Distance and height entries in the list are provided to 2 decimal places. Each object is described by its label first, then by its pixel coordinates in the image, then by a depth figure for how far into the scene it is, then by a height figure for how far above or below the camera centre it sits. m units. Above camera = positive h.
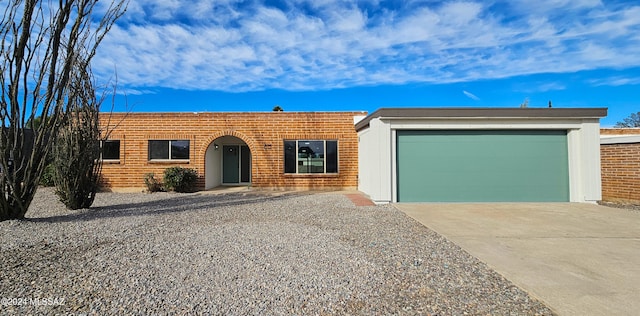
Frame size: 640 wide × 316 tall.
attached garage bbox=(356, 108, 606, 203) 8.77 +0.26
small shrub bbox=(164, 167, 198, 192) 11.69 -0.59
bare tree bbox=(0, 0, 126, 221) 5.80 +1.15
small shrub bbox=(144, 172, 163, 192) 11.95 -0.76
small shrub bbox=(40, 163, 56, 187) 12.12 -0.62
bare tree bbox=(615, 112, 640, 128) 34.32 +4.58
